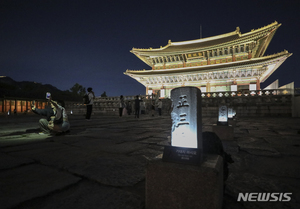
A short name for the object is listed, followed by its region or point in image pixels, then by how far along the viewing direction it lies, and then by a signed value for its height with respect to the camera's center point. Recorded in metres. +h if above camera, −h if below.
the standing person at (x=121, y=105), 10.59 +0.03
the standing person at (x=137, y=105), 10.07 +0.06
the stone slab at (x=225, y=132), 3.37 -0.58
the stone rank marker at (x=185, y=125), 1.05 -0.15
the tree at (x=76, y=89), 45.53 +5.10
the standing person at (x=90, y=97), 7.63 +0.45
